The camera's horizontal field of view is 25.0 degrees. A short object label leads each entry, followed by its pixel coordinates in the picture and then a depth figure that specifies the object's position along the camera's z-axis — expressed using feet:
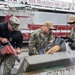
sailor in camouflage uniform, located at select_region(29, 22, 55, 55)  11.20
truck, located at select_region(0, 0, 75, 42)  32.42
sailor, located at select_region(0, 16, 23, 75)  10.30
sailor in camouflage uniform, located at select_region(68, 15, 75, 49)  11.23
